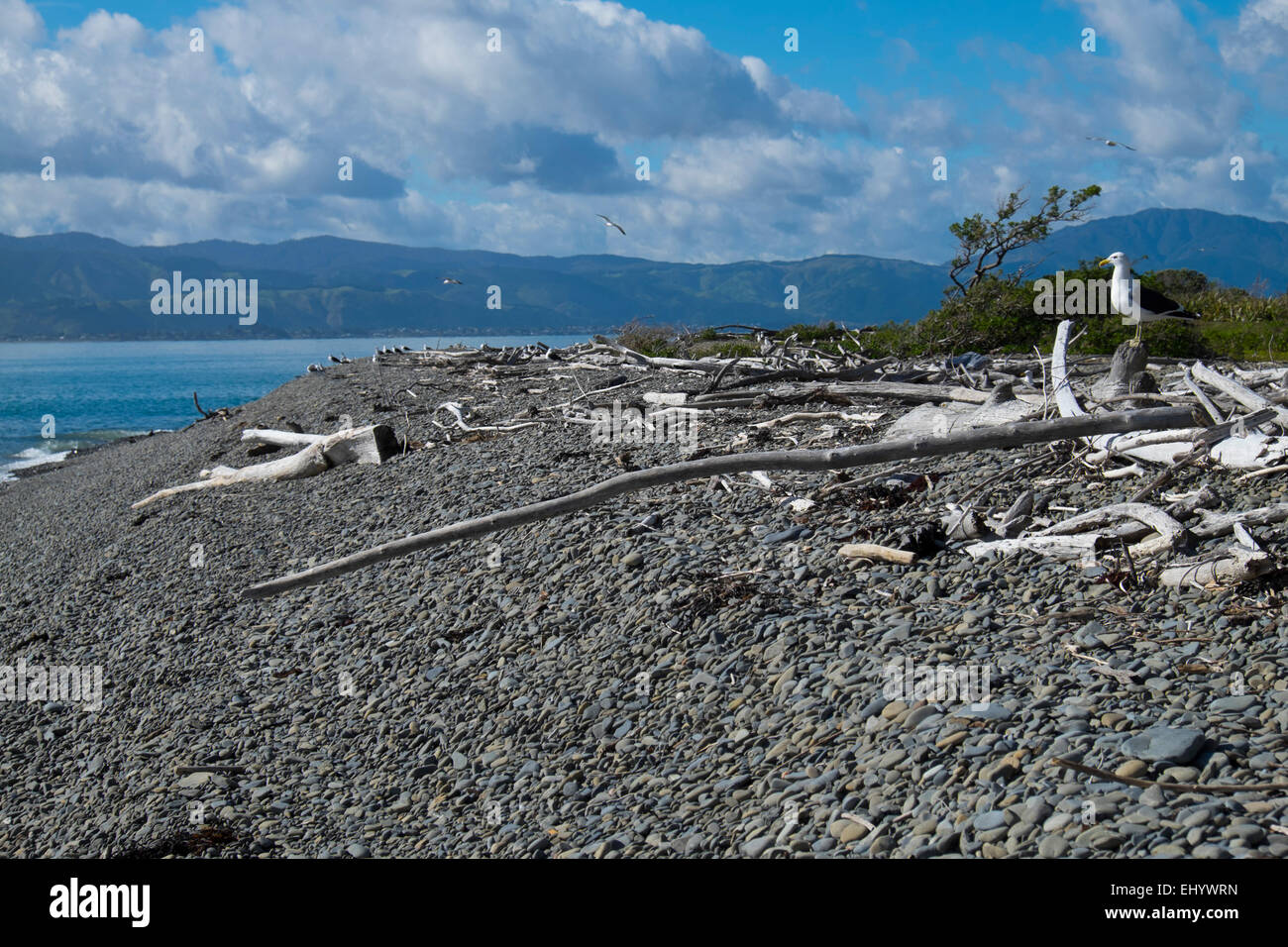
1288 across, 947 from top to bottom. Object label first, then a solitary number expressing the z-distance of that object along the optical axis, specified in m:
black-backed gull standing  11.60
